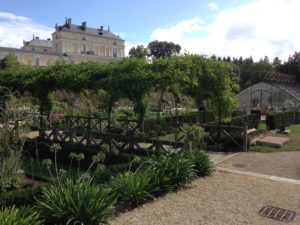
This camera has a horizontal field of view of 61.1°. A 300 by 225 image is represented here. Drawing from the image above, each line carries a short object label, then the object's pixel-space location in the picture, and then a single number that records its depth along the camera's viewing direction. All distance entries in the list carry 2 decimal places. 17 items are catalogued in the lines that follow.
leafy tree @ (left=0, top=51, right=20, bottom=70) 16.98
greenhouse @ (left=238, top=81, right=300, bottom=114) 24.11
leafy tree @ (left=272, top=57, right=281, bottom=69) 51.30
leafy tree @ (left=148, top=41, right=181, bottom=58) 59.84
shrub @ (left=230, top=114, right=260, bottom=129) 14.38
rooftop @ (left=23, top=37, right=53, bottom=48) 53.48
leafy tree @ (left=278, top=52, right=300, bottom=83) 38.84
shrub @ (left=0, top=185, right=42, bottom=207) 4.21
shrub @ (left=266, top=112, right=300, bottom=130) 15.52
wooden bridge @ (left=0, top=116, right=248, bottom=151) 8.36
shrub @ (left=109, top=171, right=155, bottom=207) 4.78
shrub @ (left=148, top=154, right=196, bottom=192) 5.39
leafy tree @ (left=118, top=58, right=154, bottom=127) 8.89
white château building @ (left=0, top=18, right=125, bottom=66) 52.88
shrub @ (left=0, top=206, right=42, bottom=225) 3.29
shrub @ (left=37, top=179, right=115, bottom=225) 3.85
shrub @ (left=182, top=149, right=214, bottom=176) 6.54
